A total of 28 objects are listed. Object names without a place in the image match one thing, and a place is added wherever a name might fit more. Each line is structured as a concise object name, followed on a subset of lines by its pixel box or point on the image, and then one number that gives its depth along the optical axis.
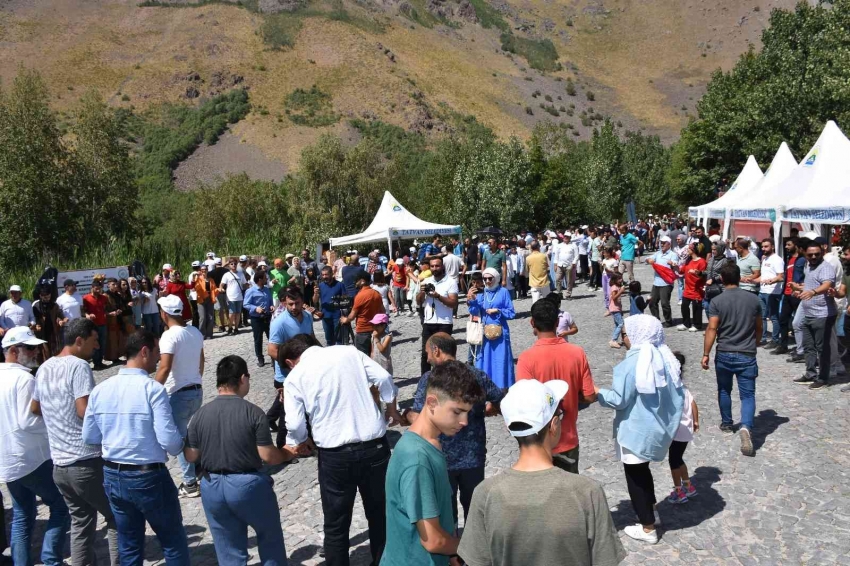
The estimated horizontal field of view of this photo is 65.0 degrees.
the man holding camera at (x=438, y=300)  8.94
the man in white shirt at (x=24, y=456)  4.70
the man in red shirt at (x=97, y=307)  12.73
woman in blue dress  6.83
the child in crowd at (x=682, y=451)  5.20
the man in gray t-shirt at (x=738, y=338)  6.61
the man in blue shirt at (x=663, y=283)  13.20
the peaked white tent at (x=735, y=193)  18.78
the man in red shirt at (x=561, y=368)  4.68
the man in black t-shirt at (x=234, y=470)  3.92
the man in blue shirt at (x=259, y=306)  11.41
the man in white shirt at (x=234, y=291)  16.34
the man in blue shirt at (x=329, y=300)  10.84
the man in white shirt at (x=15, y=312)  10.29
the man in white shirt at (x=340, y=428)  4.08
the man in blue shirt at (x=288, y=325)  7.11
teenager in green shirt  2.90
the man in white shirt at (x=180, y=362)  5.78
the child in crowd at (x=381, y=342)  8.41
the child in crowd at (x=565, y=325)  8.11
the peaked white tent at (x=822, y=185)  10.61
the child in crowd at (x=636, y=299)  7.69
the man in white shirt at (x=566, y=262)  18.59
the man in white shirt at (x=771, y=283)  10.41
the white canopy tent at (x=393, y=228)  22.11
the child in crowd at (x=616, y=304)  11.80
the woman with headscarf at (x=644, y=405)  4.77
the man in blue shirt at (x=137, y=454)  4.14
